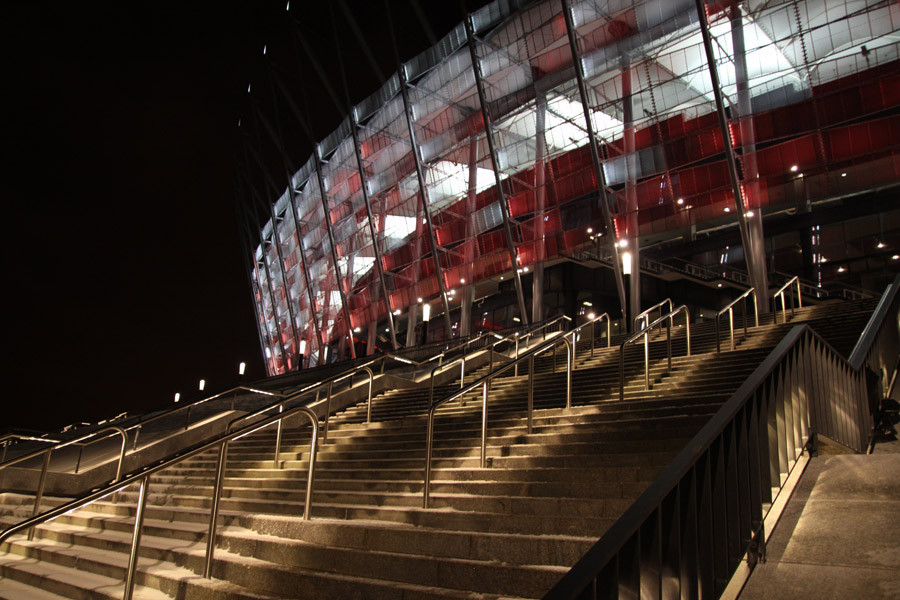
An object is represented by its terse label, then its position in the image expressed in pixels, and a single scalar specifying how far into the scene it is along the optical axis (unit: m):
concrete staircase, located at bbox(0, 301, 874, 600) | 4.69
